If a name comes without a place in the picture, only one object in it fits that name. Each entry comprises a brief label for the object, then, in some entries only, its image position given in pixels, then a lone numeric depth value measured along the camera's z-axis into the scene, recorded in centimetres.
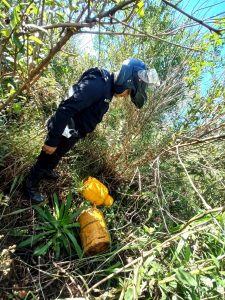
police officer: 147
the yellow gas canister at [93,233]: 159
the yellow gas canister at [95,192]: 177
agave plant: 157
